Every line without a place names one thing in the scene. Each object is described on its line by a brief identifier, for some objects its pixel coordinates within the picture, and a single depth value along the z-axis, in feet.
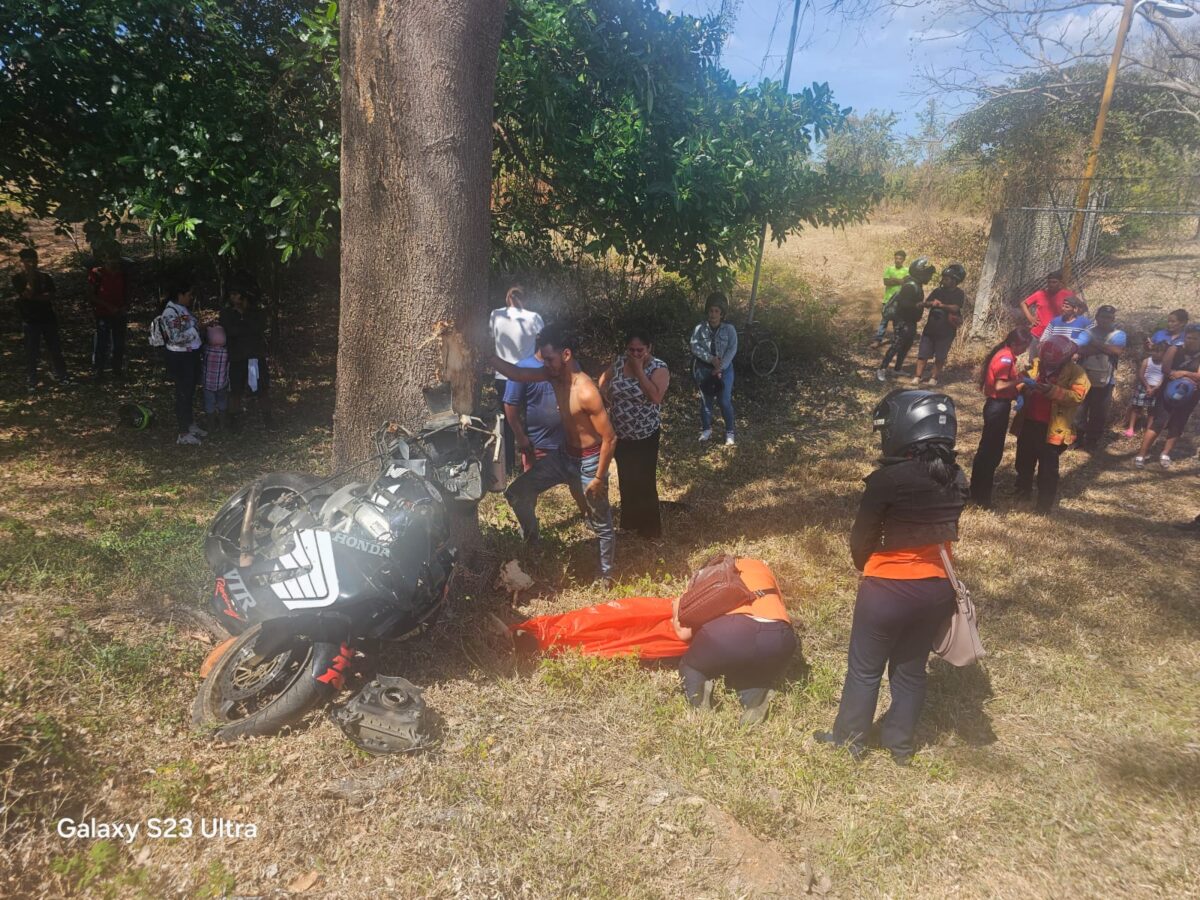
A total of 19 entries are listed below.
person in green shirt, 34.45
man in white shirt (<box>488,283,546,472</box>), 20.70
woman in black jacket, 10.21
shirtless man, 15.14
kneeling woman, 12.03
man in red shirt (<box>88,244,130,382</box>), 29.71
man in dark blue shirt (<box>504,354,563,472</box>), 17.34
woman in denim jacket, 25.91
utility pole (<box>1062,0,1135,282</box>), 30.53
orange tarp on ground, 13.20
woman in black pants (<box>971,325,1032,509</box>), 19.29
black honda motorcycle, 10.35
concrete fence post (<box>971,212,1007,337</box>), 36.17
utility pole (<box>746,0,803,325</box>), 28.68
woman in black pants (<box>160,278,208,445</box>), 23.94
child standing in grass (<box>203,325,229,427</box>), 25.52
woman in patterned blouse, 17.02
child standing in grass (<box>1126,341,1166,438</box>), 24.67
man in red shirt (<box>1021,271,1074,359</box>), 27.27
